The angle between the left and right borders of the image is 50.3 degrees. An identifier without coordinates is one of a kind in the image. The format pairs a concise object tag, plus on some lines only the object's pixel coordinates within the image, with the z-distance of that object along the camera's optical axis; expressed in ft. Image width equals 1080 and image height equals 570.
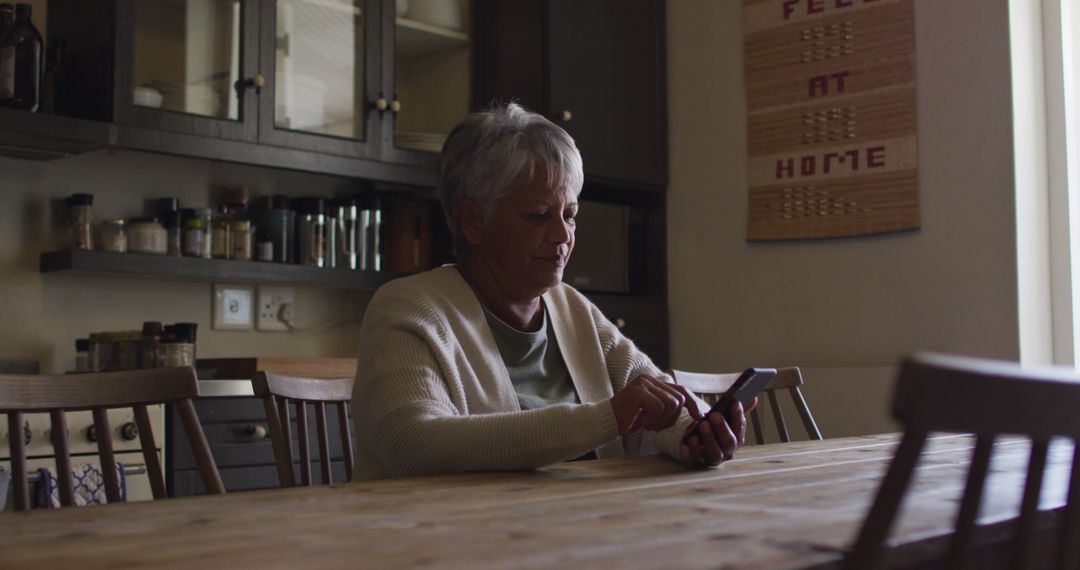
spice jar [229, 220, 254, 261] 10.21
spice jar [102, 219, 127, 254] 9.53
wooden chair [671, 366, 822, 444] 7.03
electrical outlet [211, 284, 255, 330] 10.44
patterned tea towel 7.77
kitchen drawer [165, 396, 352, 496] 8.59
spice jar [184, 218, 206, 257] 9.85
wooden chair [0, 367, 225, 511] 4.10
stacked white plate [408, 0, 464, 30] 11.31
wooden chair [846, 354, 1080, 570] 1.96
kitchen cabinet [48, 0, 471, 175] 9.14
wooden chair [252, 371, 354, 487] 5.17
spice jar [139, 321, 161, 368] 9.26
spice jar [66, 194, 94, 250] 9.39
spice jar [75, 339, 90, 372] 9.32
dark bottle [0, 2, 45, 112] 8.80
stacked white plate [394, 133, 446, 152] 10.93
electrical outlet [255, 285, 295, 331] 10.71
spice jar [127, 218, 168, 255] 9.61
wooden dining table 2.63
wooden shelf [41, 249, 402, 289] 9.20
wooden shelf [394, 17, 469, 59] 11.16
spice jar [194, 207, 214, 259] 9.97
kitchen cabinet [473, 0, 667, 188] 11.68
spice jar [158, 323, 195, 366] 9.25
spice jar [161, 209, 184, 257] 9.83
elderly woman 4.71
